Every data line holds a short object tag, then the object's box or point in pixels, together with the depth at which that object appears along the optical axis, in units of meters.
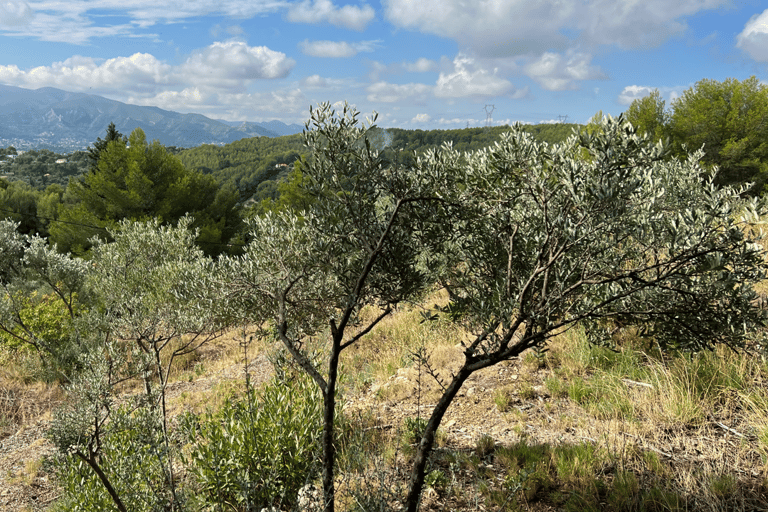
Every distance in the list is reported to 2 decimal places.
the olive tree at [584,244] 2.48
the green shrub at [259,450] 4.45
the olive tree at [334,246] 3.25
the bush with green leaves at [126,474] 4.59
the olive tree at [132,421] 4.21
